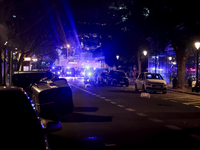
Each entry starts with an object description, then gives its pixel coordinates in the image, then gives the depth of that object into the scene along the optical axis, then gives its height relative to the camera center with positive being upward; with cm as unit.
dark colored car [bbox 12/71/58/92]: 1270 -23
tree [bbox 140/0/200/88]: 2727 +478
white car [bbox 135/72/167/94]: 2545 -93
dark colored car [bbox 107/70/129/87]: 3722 -76
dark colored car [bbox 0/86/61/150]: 333 -61
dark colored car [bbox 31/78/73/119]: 1067 -92
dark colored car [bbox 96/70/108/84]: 4068 -69
